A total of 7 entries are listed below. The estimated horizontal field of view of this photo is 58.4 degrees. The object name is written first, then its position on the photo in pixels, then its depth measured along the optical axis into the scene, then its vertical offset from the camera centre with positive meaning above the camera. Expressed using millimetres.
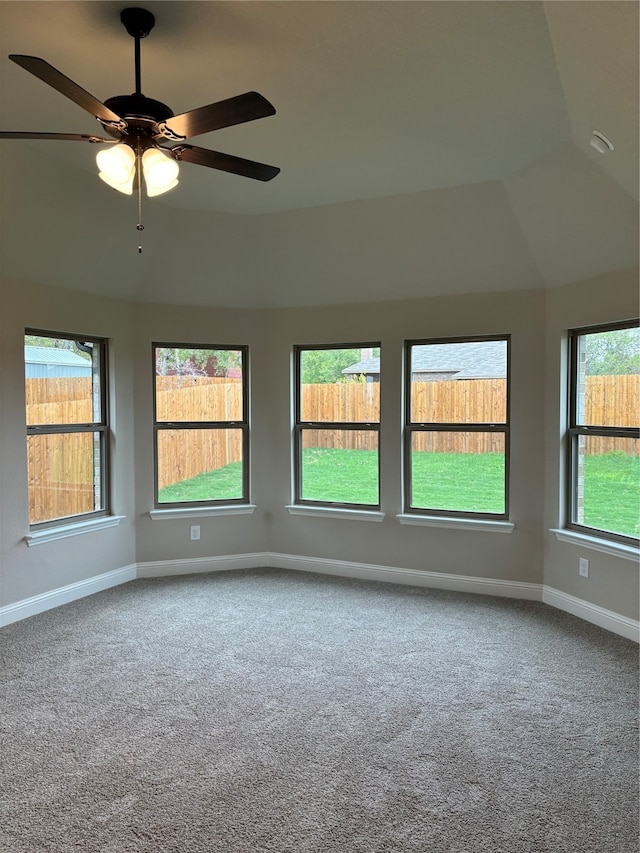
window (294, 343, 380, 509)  5016 -111
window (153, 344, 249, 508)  5066 -102
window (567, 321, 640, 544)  3807 -147
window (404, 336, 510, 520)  4609 -126
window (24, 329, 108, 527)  4238 -89
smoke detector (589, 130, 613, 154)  2797 +1340
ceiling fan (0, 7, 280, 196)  1994 +1084
